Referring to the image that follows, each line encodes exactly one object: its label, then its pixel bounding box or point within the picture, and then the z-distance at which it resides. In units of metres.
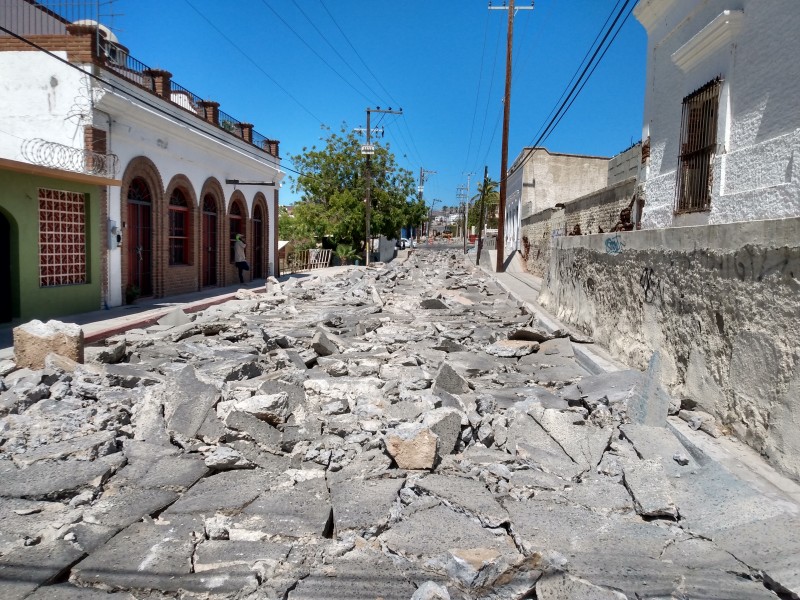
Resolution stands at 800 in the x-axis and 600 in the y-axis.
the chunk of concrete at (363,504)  3.78
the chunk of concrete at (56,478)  4.14
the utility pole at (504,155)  27.73
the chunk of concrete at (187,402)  5.25
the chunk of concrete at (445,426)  4.96
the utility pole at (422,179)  89.88
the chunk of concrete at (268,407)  5.17
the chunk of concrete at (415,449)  4.64
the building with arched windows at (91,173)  11.42
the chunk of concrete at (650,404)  5.37
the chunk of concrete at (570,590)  2.99
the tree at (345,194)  39.09
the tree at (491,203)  79.30
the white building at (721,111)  7.62
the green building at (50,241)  10.99
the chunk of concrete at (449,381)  6.57
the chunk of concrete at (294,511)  3.79
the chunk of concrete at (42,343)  7.54
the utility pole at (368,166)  36.95
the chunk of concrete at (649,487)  3.97
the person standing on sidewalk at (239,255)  20.59
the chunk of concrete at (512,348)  9.23
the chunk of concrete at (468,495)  3.90
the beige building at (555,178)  30.62
